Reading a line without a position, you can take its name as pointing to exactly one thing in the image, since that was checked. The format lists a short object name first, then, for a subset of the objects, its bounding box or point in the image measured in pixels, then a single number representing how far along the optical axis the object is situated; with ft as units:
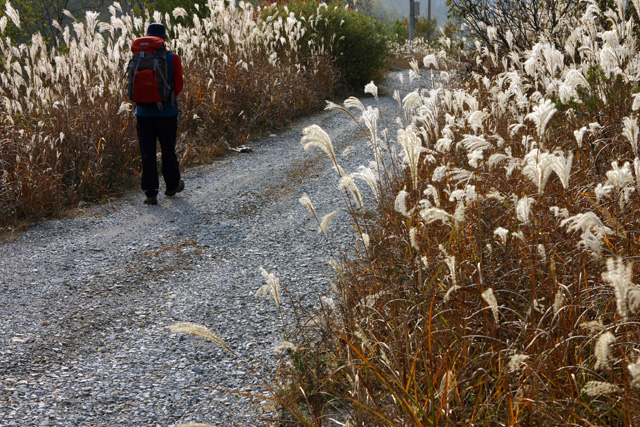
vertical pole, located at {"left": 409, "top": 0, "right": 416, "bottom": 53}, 91.04
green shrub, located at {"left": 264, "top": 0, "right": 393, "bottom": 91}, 47.44
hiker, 21.16
